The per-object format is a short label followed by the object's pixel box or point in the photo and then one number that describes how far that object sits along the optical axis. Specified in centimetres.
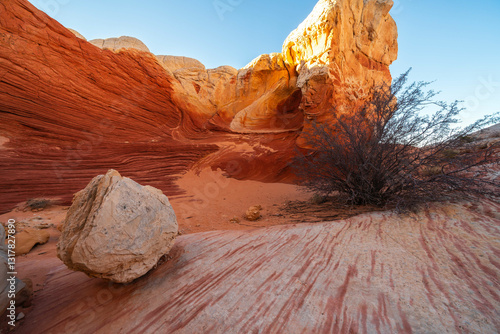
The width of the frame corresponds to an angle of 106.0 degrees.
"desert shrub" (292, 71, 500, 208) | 313
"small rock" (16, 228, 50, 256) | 288
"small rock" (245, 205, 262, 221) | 445
